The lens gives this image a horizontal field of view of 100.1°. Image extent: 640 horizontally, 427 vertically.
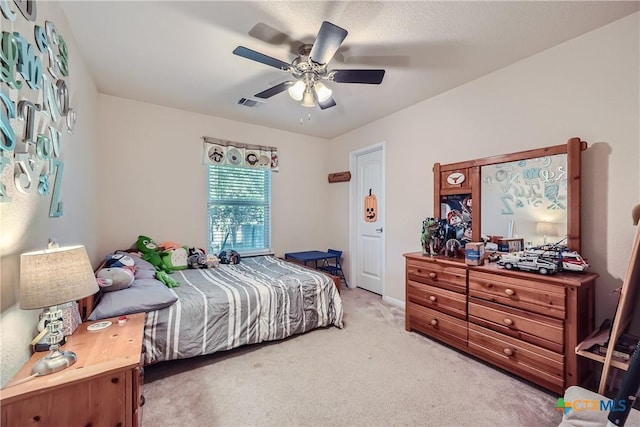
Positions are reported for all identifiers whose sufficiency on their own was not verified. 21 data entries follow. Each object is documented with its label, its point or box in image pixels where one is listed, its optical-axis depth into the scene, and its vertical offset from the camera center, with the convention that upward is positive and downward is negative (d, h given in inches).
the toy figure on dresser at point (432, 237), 105.7 -9.7
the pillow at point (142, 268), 98.6 -22.4
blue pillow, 70.3 -25.2
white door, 155.0 -3.9
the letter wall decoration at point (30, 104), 38.4 +18.9
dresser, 68.0 -30.6
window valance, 144.9 +33.2
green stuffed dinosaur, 120.8 -18.7
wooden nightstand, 37.9 -27.5
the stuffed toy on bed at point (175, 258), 124.6 -21.8
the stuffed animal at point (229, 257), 141.5 -23.9
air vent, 104.4 +43.8
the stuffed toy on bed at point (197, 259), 131.5 -23.6
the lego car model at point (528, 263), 72.9 -14.3
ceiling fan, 66.1 +40.9
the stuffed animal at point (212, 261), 134.5 -24.8
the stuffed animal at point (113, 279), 80.4 -20.5
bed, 77.5 -31.4
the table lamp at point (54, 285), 38.8 -11.2
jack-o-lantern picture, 158.2 +2.6
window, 151.3 +1.7
